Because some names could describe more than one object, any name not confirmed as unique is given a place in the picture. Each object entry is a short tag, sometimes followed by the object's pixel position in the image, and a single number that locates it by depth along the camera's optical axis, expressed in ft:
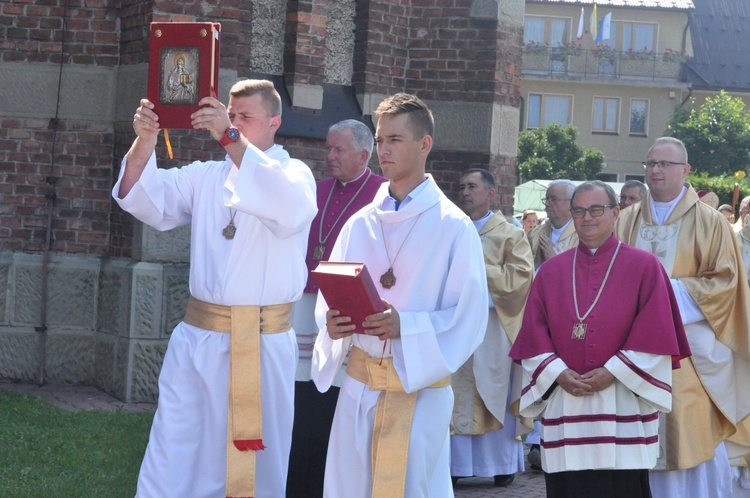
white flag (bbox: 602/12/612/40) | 157.29
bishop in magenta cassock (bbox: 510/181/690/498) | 18.10
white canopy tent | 94.84
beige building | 160.76
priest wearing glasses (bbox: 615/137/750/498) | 21.98
